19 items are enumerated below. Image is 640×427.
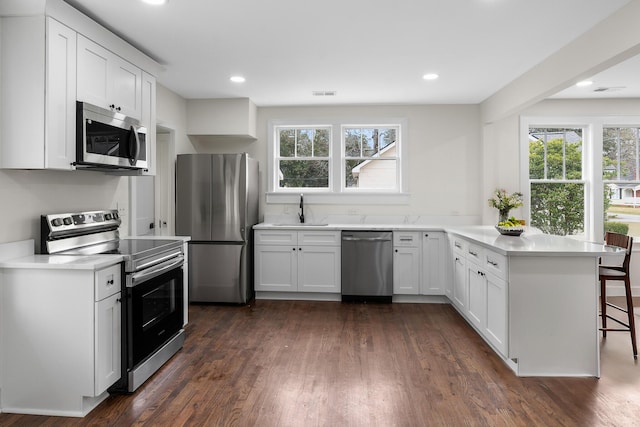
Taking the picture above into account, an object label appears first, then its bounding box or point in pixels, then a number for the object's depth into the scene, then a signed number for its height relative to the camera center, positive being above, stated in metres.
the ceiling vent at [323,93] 4.54 +1.40
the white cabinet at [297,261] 4.68 -0.59
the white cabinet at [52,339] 2.22 -0.73
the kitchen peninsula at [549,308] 2.70 -0.67
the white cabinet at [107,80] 2.60 +0.96
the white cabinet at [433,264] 4.59 -0.61
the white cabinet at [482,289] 2.87 -0.66
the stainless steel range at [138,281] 2.48 -0.49
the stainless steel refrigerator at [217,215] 4.50 -0.04
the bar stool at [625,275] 3.12 -0.50
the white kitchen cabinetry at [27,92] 2.30 +0.70
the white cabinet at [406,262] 4.62 -0.59
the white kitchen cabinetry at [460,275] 3.83 -0.65
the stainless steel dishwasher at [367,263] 4.59 -0.60
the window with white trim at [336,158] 5.28 +0.72
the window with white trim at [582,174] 4.92 +0.49
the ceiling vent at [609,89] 4.41 +1.42
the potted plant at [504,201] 4.73 +0.14
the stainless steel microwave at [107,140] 2.52 +0.50
